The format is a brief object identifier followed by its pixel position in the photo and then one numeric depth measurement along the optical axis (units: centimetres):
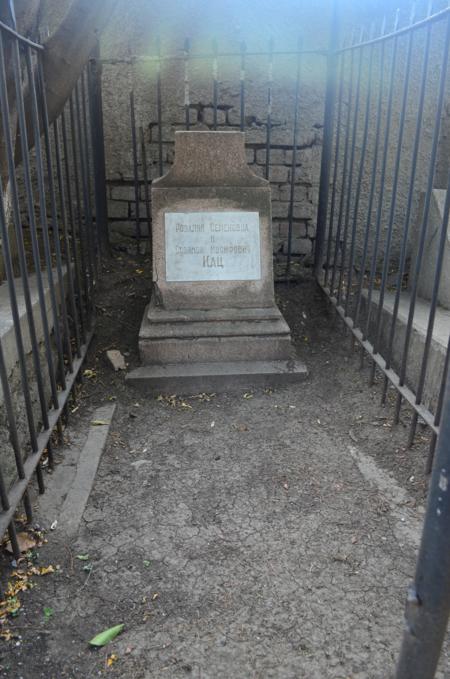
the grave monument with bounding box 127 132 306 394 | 343
